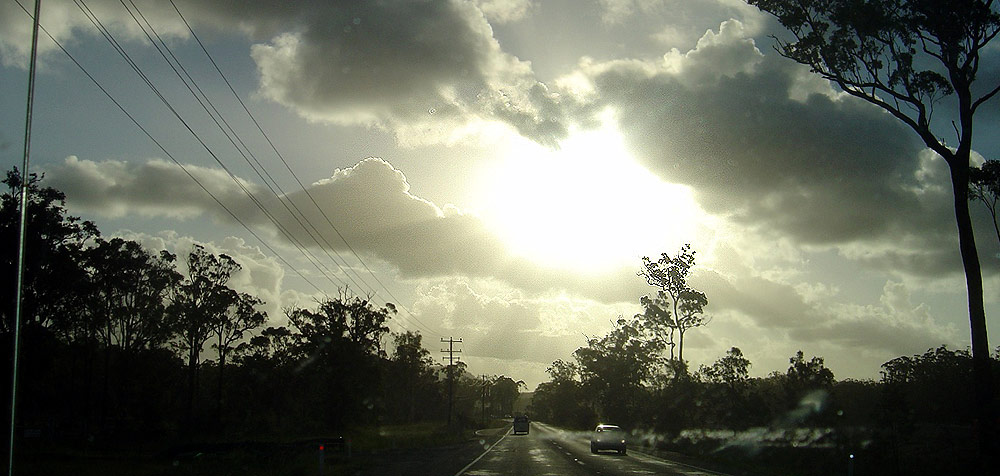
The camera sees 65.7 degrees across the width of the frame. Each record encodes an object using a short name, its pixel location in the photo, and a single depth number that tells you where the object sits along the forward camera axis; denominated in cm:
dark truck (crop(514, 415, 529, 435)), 9144
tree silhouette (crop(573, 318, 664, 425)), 8194
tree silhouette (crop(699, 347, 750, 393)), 4997
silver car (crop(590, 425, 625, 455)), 4147
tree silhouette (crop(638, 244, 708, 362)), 5969
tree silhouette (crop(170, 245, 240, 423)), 7212
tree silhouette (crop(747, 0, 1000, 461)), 2580
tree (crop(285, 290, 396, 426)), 6944
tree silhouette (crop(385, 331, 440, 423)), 11844
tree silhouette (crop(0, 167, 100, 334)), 4475
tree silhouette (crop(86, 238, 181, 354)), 6359
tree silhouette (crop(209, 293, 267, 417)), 7544
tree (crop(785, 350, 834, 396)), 3994
